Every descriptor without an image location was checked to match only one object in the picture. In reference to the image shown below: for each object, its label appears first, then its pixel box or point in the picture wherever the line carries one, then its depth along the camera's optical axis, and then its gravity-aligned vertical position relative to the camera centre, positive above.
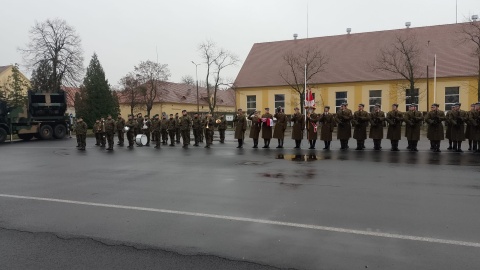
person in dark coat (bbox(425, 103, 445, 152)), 15.19 -0.64
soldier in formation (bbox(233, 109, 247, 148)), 19.34 -0.65
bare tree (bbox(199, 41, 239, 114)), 59.53 +6.93
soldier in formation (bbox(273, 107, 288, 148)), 18.12 -0.56
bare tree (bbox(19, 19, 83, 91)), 45.25 +6.65
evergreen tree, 53.66 +2.55
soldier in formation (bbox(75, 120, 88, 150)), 20.84 -0.82
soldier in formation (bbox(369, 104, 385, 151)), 16.20 -0.64
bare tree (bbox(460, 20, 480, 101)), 36.70 +7.34
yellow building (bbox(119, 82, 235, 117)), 68.44 +2.62
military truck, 28.58 +0.01
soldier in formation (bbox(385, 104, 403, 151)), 15.89 -0.63
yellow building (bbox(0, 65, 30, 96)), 77.47 +9.13
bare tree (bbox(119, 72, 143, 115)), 62.73 +3.97
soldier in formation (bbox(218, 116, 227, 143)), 22.49 -0.84
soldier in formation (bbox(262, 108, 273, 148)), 18.23 -0.65
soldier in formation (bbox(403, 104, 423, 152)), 15.59 -0.60
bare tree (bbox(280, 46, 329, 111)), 47.26 +5.55
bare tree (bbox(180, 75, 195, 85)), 108.50 +9.15
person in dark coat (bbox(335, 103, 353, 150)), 16.67 -0.58
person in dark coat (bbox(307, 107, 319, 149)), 17.06 -0.61
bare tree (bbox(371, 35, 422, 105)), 41.40 +5.29
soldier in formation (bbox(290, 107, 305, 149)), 17.48 -0.56
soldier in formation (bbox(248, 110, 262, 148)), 18.56 -0.61
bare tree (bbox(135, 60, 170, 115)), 62.47 +5.85
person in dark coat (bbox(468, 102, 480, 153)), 14.57 -0.61
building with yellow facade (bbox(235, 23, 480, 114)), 42.88 +4.31
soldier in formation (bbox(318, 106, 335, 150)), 16.97 -0.53
